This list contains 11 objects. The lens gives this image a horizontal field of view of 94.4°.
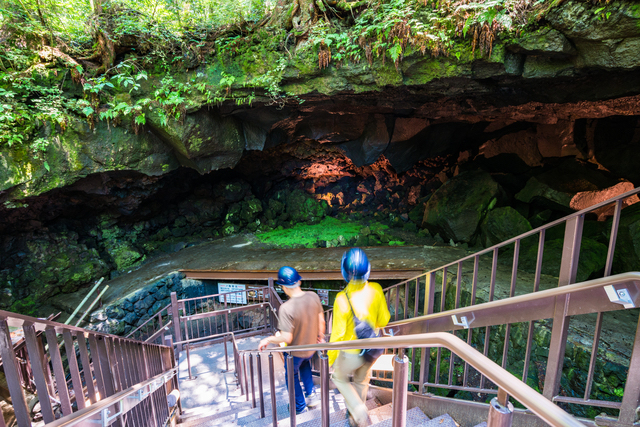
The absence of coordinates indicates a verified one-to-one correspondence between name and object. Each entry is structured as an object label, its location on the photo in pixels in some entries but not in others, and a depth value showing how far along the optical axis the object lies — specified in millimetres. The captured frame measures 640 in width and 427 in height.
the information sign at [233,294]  8133
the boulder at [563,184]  8328
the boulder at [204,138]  7066
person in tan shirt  2721
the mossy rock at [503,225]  7941
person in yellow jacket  2016
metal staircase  1028
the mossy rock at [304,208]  13789
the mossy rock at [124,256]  10422
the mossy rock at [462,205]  9039
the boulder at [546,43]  4449
